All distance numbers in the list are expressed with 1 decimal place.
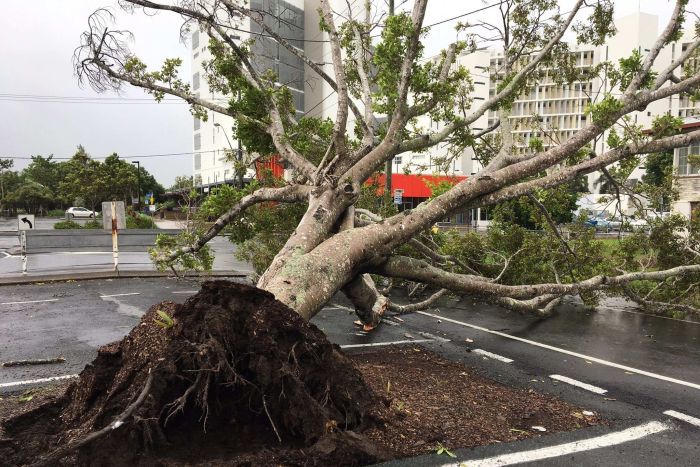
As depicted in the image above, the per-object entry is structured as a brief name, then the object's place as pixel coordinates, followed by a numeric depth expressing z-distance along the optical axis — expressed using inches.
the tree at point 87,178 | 1561.3
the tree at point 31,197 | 2266.2
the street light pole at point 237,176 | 335.9
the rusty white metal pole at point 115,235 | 545.6
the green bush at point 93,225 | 1071.0
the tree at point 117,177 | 1592.0
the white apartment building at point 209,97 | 1893.5
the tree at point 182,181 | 1496.8
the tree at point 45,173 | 2652.6
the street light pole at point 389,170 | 559.8
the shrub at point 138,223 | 1082.7
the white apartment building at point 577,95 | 2294.5
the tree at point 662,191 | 378.3
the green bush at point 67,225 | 1053.2
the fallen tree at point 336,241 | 124.0
